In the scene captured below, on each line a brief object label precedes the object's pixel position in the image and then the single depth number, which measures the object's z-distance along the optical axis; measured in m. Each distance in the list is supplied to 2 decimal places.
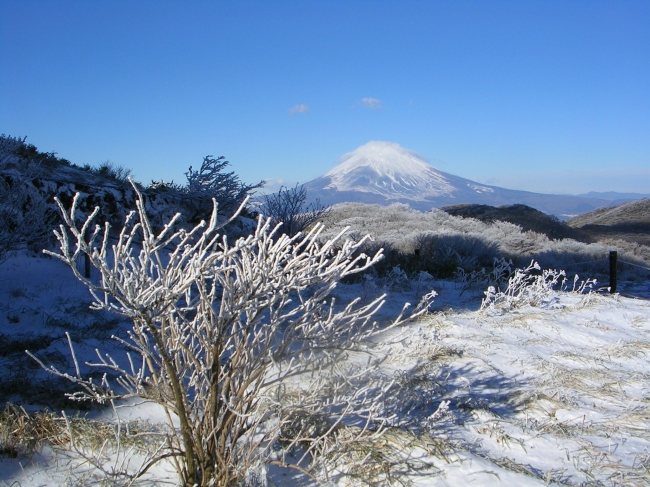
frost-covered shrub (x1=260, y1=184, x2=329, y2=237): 10.21
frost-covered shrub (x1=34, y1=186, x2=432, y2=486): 1.88
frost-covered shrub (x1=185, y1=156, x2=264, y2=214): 9.27
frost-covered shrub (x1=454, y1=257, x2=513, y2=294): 8.01
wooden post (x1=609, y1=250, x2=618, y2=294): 8.39
